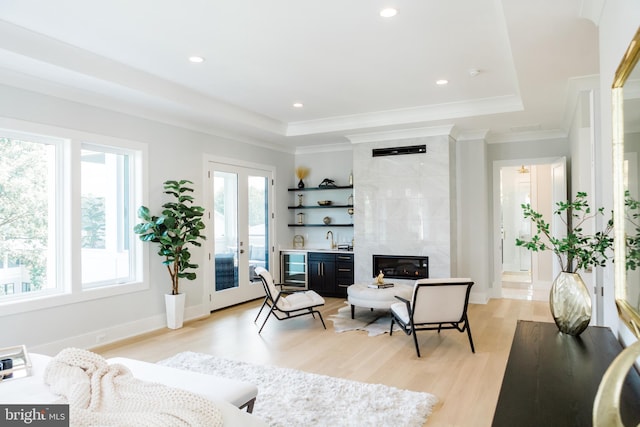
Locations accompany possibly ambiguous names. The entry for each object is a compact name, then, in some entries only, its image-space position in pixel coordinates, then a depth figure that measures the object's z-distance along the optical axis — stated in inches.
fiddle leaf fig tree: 191.3
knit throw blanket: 66.2
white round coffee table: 200.7
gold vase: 82.0
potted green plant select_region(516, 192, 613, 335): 81.6
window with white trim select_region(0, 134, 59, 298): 151.4
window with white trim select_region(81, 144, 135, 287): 178.7
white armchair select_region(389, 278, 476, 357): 160.1
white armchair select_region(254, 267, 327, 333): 194.4
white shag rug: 109.0
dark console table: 49.3
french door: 245.4
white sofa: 76.7
